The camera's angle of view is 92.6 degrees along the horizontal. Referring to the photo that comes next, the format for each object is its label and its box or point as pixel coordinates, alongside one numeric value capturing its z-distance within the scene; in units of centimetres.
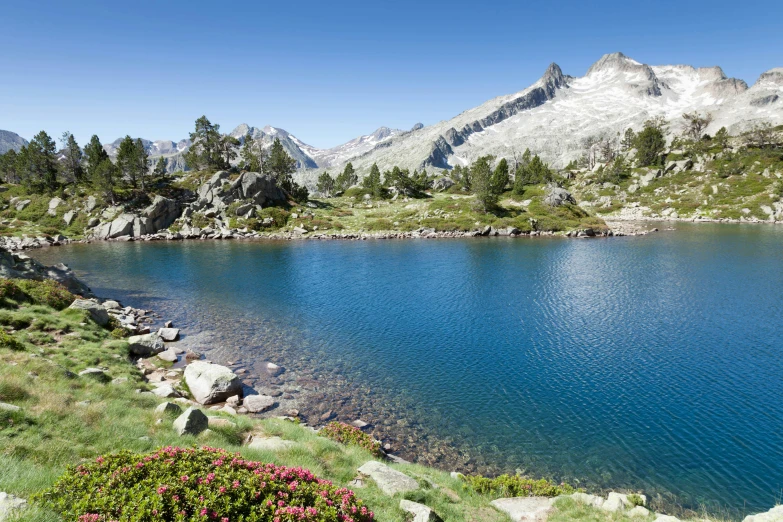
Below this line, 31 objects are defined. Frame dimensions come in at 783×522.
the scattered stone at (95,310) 3834
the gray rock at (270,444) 1708
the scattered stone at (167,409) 1861
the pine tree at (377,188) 19312
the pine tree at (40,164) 14750
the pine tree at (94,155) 14500
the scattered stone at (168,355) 3525
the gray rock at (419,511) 1316
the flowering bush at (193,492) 898
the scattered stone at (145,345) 3534
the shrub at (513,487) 1847
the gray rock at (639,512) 1616
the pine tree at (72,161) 15171
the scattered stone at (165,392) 2548
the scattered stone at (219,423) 1869
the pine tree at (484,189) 14232
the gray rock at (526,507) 1609
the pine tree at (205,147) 16388
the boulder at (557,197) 15162
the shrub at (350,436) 2192
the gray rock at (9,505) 808
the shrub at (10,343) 2459
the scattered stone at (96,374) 2317
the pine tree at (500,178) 15900
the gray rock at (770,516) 1354
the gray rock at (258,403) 2798
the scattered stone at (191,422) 1664
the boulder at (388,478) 1526
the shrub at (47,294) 3762
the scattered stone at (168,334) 4135
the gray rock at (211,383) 2872
